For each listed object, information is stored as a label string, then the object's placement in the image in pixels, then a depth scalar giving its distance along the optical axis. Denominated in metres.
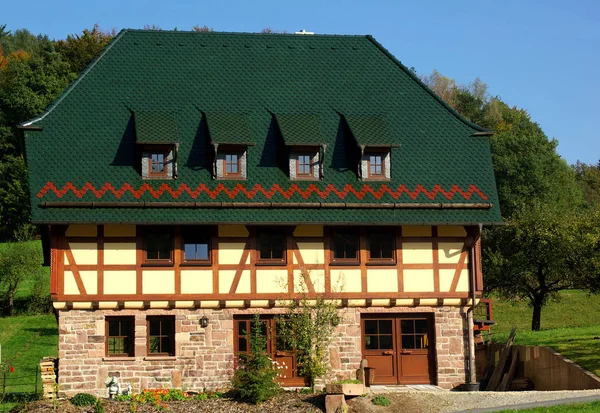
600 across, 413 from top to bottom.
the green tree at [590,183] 91.12
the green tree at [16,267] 55.69
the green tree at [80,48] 80.75
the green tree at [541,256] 43.97
